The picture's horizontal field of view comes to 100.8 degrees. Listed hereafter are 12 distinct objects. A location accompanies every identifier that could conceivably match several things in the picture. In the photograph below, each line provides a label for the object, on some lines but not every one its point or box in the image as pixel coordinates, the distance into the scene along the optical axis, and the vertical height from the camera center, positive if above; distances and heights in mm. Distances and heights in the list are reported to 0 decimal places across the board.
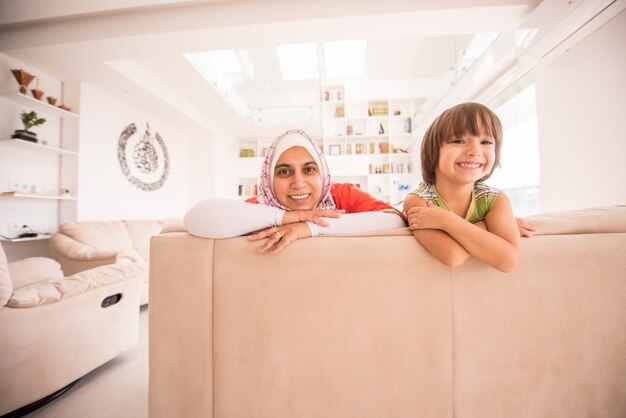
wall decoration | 4070 +932
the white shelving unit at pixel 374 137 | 6344 +1898
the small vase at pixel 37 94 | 2895 +1348
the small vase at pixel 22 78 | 2789 +1471
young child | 710 +63
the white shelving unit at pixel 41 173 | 2797 +488
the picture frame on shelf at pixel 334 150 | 6578 +1608
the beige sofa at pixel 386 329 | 739 -337
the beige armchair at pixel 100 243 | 2480 -347
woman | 796 +11
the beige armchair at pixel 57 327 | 1138 -578
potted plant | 2714 +956
